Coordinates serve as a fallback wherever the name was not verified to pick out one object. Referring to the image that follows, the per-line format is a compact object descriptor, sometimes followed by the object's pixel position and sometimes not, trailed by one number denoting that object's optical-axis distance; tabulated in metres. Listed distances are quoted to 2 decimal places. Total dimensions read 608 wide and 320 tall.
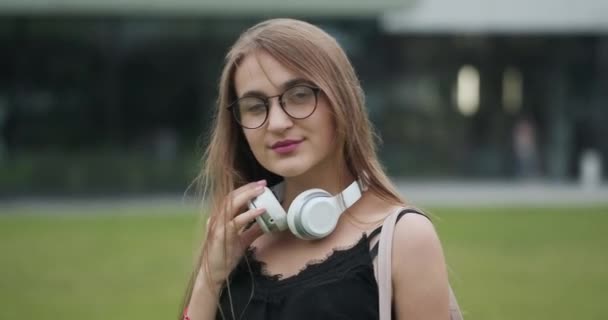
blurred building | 21.17
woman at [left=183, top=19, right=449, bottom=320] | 2.02
